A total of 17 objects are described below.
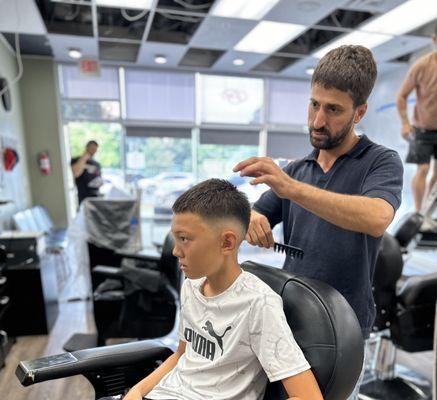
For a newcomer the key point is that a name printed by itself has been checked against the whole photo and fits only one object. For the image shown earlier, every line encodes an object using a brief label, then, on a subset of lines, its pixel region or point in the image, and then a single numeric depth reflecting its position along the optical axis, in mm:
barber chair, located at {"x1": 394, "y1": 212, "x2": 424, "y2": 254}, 2031
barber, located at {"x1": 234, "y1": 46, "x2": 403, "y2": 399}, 774
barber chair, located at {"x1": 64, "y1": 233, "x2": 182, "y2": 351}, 1987
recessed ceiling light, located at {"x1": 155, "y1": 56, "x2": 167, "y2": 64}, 4852
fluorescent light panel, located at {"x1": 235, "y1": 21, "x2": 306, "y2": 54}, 3776
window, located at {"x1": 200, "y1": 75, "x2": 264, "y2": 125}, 5855
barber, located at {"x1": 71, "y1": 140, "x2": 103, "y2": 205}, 4254
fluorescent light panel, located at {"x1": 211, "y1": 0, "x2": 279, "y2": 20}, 3176
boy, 800
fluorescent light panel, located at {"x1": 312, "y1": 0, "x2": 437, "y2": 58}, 3291
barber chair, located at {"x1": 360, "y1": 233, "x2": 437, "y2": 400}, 1669
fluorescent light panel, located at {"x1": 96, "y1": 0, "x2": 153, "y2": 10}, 3227
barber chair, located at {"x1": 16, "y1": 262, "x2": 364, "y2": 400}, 746
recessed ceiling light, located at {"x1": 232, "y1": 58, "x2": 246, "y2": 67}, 4945
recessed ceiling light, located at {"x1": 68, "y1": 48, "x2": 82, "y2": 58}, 4488
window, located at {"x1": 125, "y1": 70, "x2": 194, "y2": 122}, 5512
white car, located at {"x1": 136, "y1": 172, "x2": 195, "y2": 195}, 5789
